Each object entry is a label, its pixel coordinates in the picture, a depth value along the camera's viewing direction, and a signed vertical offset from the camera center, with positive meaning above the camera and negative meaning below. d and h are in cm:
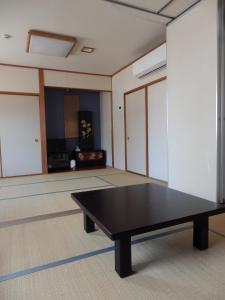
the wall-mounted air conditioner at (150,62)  355 +133
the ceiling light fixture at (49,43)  329 +156
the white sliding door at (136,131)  452 +12
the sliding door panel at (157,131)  386 +10
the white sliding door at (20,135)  477 +9
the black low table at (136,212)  136 -55
